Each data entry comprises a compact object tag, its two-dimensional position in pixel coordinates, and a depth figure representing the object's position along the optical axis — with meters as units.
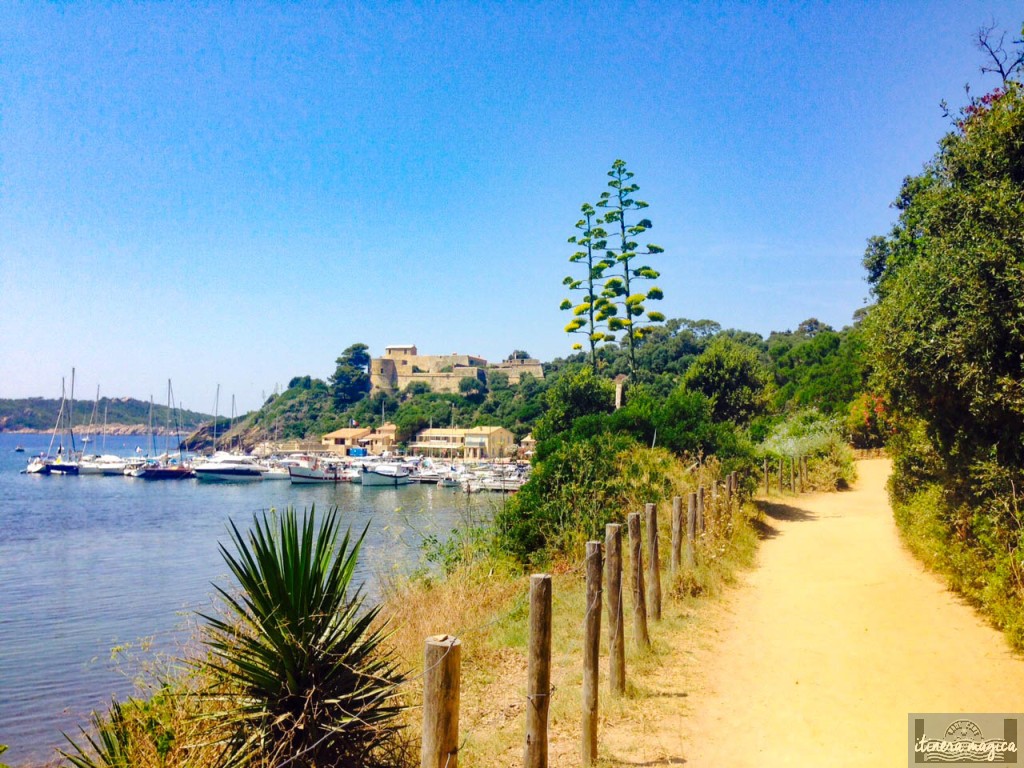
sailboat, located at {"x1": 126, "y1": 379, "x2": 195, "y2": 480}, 65.81
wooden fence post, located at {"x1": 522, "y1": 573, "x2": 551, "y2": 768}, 3.81
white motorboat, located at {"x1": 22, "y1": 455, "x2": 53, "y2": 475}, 70.69
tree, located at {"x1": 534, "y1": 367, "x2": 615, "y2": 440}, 31.11
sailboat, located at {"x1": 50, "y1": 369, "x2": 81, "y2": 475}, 70.88
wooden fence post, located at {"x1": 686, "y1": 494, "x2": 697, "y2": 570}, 8.93
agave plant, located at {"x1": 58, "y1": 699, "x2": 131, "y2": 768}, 4.15
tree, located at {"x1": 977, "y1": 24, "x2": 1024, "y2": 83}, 8.34
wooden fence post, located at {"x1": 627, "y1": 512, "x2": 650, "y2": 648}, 6.13
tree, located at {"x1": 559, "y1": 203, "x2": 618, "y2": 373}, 34.09
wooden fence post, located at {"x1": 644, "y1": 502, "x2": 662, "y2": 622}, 6.86
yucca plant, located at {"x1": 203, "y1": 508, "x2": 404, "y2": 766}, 3.72
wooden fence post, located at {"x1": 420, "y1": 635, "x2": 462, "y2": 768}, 2.94
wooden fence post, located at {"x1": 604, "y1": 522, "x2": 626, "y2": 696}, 5.24
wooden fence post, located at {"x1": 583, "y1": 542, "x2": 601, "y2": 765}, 4.38
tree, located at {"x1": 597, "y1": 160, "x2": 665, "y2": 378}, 32.78
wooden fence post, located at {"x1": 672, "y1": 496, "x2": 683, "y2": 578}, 8.23
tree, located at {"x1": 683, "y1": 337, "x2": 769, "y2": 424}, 28.84
